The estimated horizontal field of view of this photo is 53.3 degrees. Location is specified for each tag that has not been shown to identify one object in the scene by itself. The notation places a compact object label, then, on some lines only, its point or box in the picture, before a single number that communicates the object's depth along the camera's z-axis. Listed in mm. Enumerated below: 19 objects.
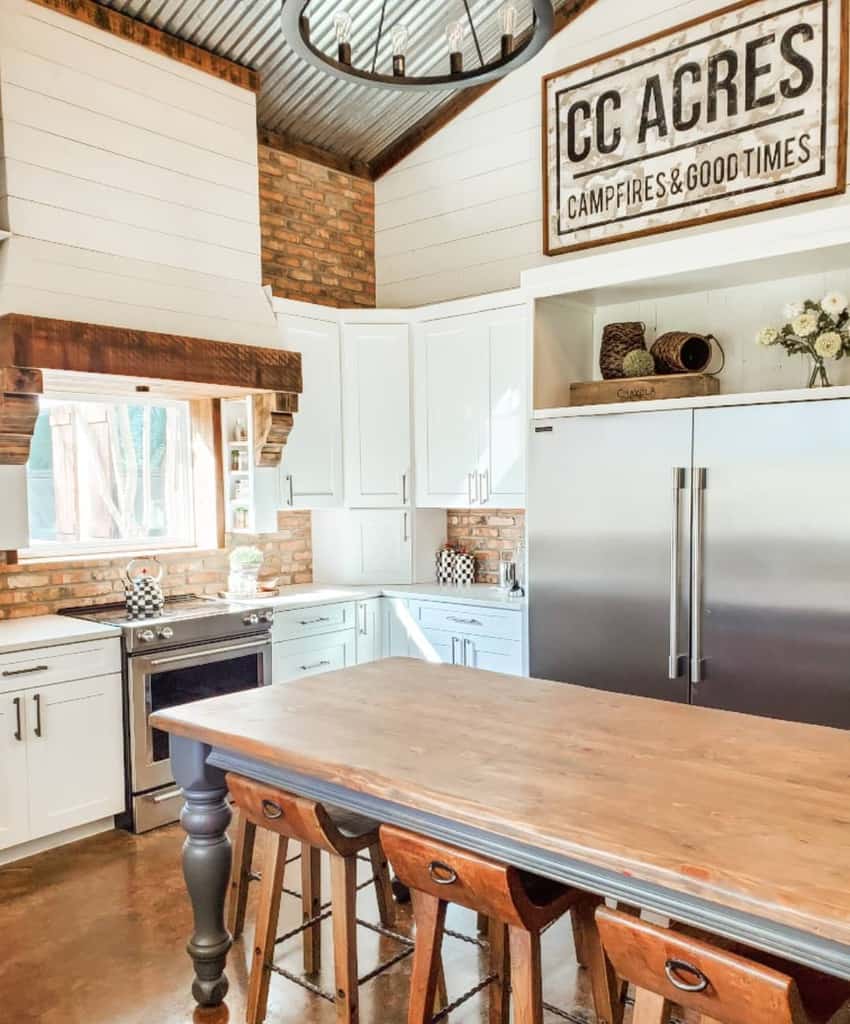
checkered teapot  4137
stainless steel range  3883
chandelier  2164
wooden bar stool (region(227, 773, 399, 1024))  2131
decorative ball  4066
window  4367
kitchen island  1401
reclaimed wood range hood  3484
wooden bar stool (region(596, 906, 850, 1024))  1345
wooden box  3889
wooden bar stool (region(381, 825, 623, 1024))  1725
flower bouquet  3559
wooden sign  3807
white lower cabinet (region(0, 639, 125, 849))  3496
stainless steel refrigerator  3242
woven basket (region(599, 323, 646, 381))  4223
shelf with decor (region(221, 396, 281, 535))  4684
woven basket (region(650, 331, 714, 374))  4004
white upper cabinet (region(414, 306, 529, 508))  4637
